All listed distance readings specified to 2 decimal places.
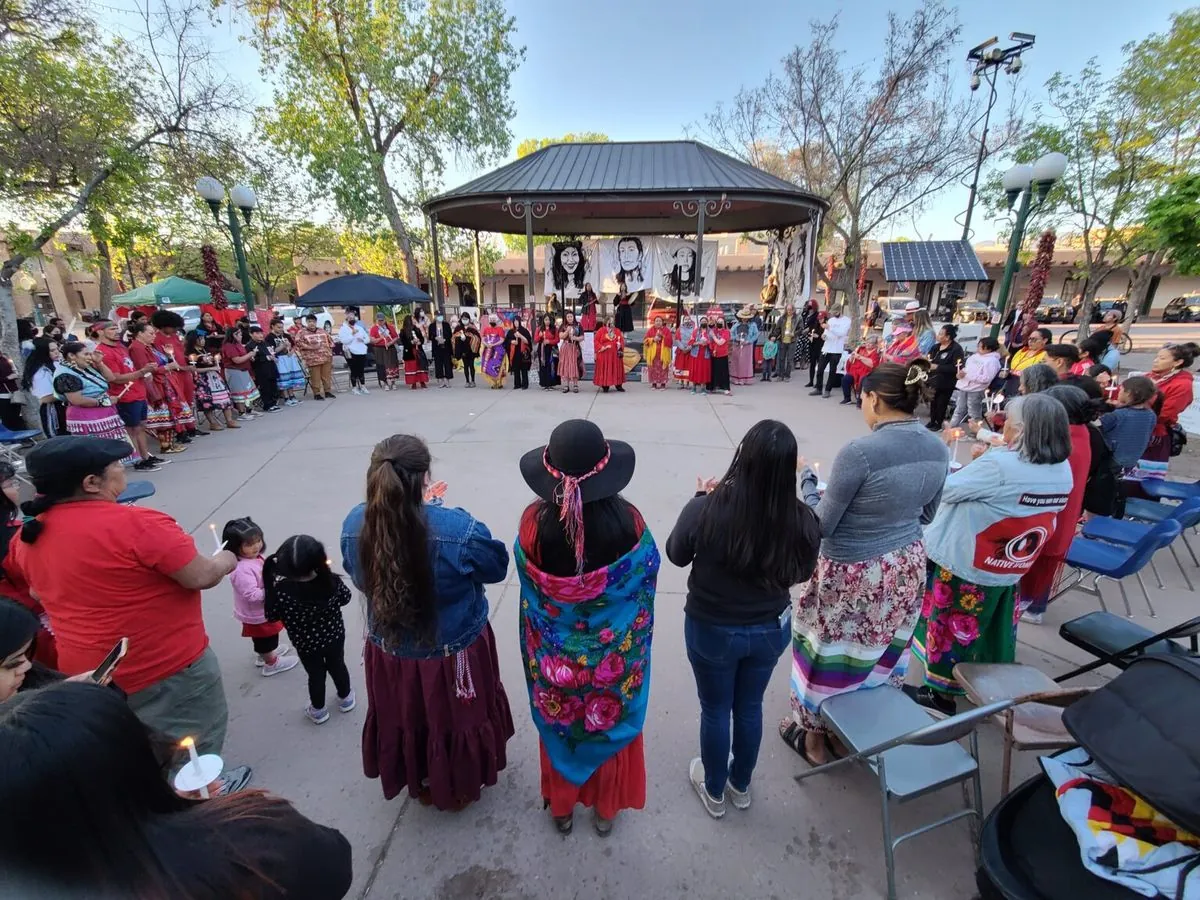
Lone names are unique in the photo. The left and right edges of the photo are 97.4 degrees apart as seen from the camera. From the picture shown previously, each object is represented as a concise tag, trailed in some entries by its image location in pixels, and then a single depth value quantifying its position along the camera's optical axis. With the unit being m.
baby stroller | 1.21
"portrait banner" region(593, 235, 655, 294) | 13.95
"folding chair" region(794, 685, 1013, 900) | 1.70
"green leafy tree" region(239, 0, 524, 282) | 13.94
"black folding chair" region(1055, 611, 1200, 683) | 2.15
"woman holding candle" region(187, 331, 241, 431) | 7.48
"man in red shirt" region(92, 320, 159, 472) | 5.65
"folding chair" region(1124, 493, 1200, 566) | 4.01
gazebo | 10.46
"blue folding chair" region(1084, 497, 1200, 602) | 3.59
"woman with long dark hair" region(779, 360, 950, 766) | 1.98
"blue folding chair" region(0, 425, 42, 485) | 5.54
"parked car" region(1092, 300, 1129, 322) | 20.79
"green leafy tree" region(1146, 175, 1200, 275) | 5.15
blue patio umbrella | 10.33
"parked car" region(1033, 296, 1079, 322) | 23.97
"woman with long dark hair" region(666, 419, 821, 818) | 1.67
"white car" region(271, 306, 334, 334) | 18.16
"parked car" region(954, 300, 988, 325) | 17.40
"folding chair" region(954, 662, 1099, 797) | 1.84
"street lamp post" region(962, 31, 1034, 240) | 13.98
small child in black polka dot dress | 2.16
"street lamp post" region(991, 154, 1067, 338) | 7.34
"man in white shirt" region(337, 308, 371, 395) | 10.04
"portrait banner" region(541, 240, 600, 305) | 14.12
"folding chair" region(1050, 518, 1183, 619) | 2.98
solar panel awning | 14.49
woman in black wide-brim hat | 1.61
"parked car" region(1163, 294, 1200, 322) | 26.48
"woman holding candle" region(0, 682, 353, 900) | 0.68
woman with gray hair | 2.23
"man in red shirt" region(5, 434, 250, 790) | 1.66
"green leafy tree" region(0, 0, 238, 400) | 7.46
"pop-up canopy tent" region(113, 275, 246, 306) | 15.46
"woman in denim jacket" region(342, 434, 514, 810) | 1.62
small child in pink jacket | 2.44
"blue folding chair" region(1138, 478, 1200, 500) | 4.20
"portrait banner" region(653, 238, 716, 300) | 13.91
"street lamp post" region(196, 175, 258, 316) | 8.48
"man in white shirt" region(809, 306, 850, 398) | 9.11
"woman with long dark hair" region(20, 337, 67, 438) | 5.64
